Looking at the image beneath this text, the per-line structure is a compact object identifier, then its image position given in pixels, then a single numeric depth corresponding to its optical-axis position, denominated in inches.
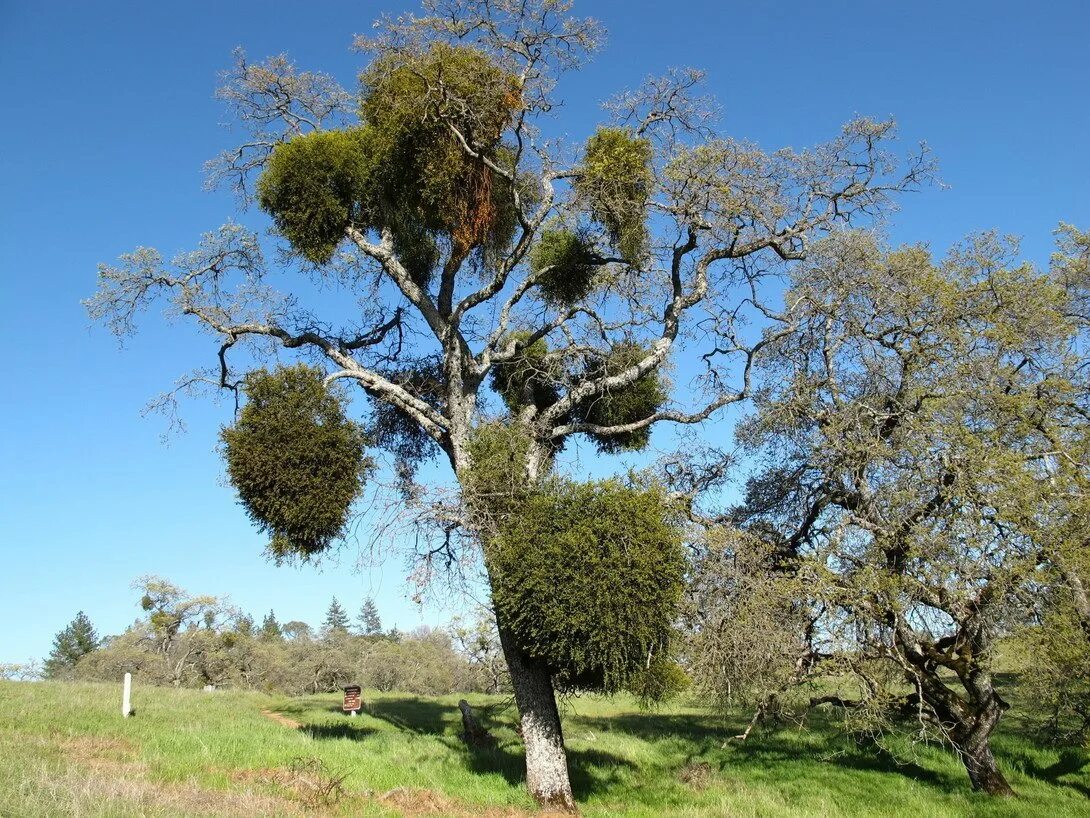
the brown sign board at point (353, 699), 823.7
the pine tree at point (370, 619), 5187.0
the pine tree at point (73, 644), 3555.1
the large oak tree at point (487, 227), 530.6
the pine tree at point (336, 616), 4947.3
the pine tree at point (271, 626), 4238.4
